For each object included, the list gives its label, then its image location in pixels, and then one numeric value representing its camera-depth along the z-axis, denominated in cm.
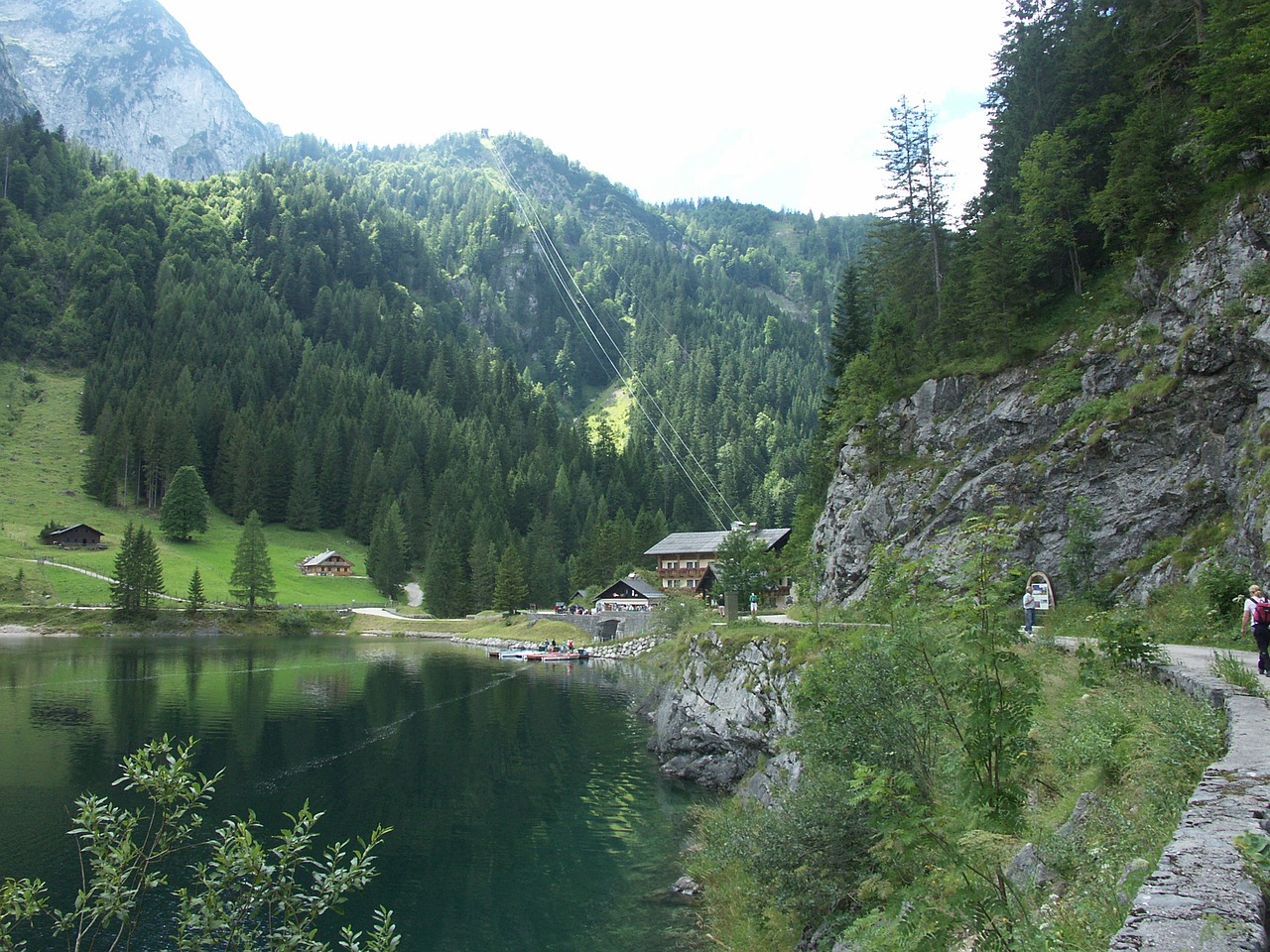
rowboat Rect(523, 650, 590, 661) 9256
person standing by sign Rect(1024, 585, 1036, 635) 2802
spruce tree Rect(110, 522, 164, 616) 9569
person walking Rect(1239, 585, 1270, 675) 1578
